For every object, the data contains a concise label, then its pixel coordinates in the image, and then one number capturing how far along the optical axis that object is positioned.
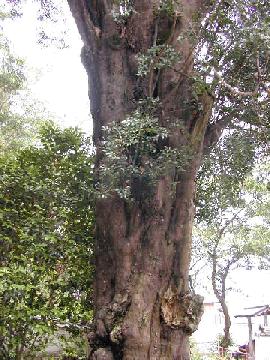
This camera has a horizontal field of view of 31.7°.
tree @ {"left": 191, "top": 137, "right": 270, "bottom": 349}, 4.72
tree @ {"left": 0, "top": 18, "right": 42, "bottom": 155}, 10.91
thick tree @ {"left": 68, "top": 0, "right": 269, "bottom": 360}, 4.04
